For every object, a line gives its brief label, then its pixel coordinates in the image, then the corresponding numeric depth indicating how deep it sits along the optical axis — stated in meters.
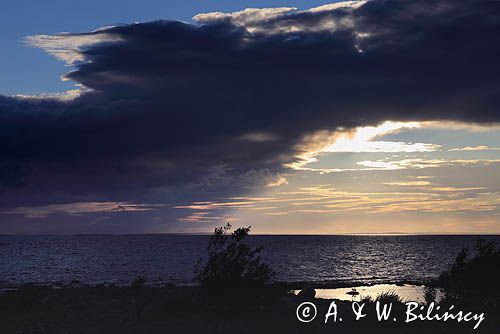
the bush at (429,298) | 30.13
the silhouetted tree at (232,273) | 27.72
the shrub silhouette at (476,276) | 28.95
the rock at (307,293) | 37.50
